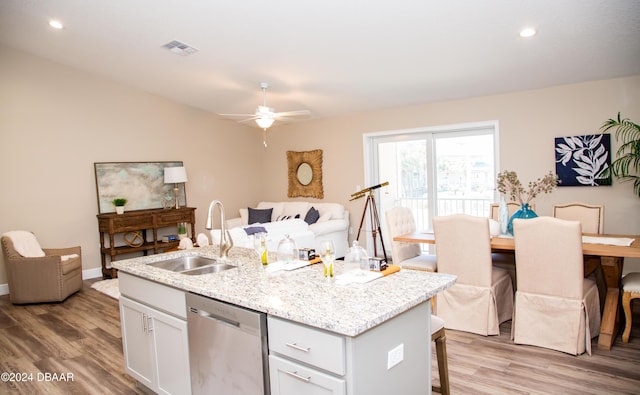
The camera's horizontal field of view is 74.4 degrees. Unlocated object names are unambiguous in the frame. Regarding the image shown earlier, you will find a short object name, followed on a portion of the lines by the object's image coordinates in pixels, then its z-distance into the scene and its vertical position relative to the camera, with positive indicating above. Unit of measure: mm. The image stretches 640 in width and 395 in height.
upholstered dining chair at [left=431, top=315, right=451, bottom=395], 2271 -1000
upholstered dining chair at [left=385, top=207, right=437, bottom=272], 4082 -770
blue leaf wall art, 4711 +67
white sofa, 5230 -689
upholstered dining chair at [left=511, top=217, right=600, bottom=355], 3051 -937
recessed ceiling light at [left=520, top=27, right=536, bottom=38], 3726 +1206
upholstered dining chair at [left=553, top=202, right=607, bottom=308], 3857 -499
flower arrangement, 3736 -151
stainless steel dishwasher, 1845 -797
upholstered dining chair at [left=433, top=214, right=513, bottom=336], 3463 -910
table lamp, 6714 +127
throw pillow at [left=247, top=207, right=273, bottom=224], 7457 -647
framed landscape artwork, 6355 -9
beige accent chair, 4957 -1029
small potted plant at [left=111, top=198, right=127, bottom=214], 6273 -279
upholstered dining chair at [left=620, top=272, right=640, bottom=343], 3108 -978
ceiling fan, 5336 +798
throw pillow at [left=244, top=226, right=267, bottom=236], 4910 -591
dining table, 3062 -763
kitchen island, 1565 -585
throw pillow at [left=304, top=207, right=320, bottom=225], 6887 -646
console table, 6090 -613
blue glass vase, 3796 -412
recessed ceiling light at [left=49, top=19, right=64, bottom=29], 4576 +1805
